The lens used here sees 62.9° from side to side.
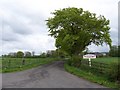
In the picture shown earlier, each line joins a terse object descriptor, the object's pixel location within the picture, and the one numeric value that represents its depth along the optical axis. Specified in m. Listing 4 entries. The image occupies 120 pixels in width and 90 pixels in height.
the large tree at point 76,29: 16.39
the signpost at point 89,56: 9.15
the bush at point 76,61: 11.50
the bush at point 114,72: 6.28
